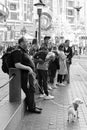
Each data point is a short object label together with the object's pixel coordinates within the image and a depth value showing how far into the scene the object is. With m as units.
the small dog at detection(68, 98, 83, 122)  6.00
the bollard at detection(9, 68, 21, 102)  6.12
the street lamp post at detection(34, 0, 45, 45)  13.86
